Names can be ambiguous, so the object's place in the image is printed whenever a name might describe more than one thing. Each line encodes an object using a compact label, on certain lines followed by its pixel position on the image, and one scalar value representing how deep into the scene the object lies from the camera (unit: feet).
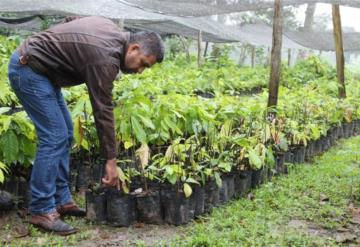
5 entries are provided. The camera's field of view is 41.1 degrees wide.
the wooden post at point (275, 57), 16.71
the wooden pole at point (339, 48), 24.71
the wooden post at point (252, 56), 53.11
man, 8.51
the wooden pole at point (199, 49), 37.51
